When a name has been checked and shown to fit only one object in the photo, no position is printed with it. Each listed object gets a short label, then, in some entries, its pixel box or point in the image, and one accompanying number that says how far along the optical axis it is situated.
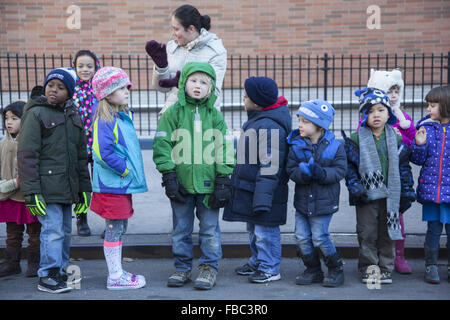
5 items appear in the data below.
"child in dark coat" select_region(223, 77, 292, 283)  4.80
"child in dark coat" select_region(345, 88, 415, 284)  4.83
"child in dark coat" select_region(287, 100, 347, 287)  4.68
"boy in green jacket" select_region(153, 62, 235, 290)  4.71
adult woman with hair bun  5.40
